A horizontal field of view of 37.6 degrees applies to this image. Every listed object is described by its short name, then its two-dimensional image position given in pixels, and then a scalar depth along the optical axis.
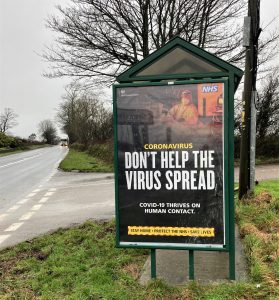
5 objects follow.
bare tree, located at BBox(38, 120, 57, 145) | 140.88
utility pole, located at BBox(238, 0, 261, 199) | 9.17
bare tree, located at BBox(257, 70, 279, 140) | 24.73
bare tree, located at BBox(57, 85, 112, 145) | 43.38
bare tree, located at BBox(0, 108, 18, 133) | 113.38
